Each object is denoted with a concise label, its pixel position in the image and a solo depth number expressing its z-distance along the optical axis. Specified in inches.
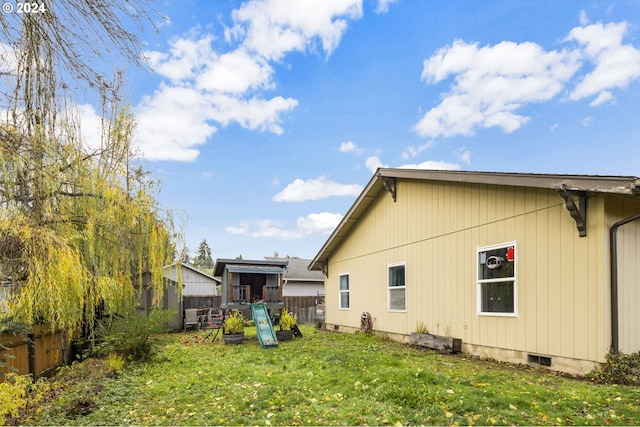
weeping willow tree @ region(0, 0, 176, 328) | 129.0
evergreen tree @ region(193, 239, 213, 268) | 2508.4
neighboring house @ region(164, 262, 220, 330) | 645.3
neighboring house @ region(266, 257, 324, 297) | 1049.5
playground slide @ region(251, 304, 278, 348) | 415.2
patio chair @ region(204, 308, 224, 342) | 521.1
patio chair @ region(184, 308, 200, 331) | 643.5
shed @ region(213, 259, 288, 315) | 707.4
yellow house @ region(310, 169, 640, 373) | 226.4
